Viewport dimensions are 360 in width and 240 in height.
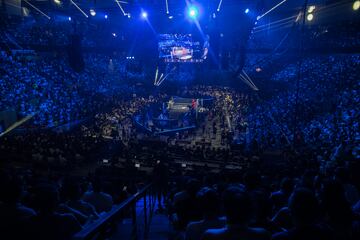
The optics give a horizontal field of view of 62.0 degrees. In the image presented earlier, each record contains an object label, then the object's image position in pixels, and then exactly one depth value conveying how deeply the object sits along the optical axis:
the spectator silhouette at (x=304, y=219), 2.12
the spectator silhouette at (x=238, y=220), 2.23
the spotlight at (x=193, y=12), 23.06
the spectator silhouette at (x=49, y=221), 2.34
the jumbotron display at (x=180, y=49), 27.58
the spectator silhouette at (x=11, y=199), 2.75
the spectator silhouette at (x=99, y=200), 4.50
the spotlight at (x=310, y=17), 33.11
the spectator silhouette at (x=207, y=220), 2.79
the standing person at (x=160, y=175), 7.98
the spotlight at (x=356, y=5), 26.64
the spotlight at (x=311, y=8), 32.32
